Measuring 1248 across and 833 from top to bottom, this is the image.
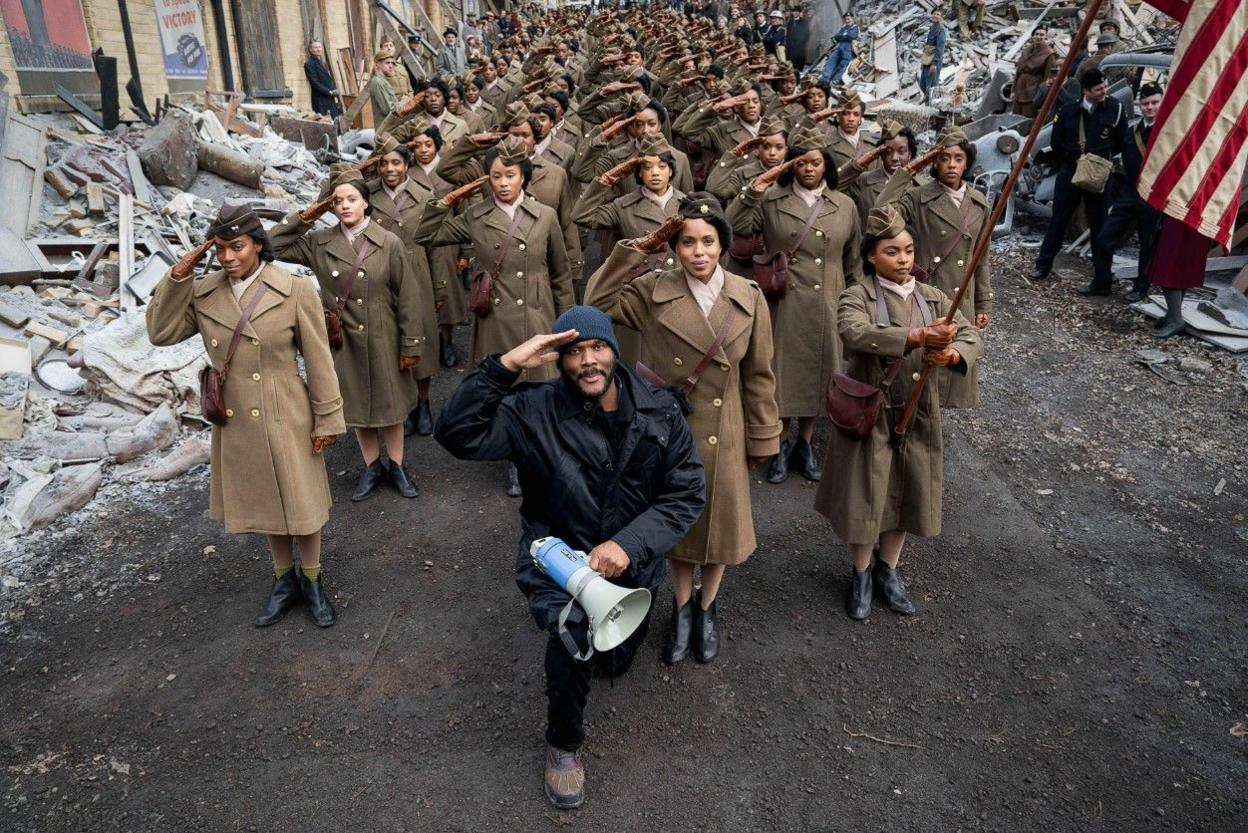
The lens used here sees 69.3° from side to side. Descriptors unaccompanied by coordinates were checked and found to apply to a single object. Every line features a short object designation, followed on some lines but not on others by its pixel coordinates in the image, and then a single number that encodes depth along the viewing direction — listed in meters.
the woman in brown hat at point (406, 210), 6.73
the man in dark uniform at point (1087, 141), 9.71
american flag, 3.15
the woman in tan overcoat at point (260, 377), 4.18
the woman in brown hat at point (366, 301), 5.64
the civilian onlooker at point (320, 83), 18.12
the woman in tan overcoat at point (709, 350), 4.00
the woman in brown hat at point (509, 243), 6.02
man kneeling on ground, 3.25
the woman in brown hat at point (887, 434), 4.35
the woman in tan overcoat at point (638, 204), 6.06
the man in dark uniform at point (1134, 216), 9.02
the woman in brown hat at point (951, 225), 6.02
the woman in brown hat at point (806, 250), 5.87
